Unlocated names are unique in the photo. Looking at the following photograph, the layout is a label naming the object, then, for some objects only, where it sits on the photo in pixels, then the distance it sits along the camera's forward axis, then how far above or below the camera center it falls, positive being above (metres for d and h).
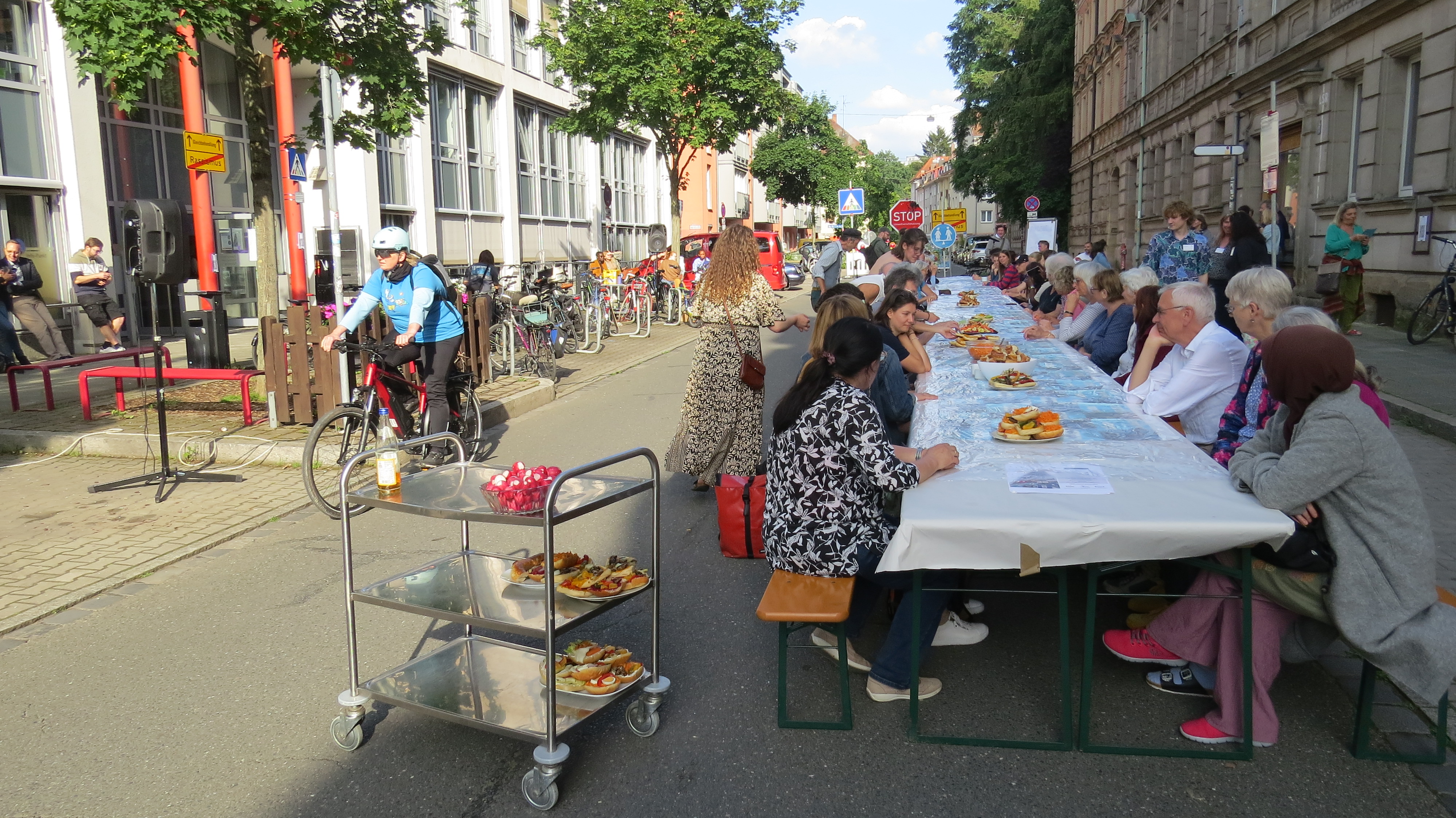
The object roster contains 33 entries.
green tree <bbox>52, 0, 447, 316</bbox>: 8.77 +2.00
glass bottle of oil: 3.69 -0.73
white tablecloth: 3.42 -0.87
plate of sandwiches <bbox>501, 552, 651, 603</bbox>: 3.77 -1.17
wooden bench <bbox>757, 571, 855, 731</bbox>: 3.65 -1.23
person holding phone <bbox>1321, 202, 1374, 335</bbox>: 14.97 -0.08
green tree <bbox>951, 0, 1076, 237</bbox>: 51.72 +6.49
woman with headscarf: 3.36 -0.88
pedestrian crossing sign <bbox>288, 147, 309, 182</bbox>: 11.39 +1.06
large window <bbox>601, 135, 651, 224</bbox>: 39.47 +3.15
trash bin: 13.99 -1.03
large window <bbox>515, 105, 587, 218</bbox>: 31.72 +2.89
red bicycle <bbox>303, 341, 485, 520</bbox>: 7.22 -1.15
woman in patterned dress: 7.18 -0.74
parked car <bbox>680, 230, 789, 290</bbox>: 30.66 +0.17
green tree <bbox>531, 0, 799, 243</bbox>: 23.64 +4.37
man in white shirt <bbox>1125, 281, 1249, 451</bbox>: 5.29 -0.60
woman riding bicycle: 7.55 -0.40
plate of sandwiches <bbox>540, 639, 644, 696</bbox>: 3.64 -1.45
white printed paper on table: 3.77 -0.84
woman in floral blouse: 3.93 -0.85
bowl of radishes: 3.47 -0.77
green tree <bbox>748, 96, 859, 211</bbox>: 67.62 +5.96
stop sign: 26.30 +0.98
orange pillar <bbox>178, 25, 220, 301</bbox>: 15.80 +1.18
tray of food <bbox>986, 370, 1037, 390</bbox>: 5.95 -0.73
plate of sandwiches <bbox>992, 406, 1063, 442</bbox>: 4.50 -0.76
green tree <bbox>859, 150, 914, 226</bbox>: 97.31 +6.26
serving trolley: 3.36 -1.27
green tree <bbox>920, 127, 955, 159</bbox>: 161.62 +17.58
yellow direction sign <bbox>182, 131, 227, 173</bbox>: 9.31 +0.99
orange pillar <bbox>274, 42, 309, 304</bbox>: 19.00 +1.12
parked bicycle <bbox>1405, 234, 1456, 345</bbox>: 13.60 -0.91
